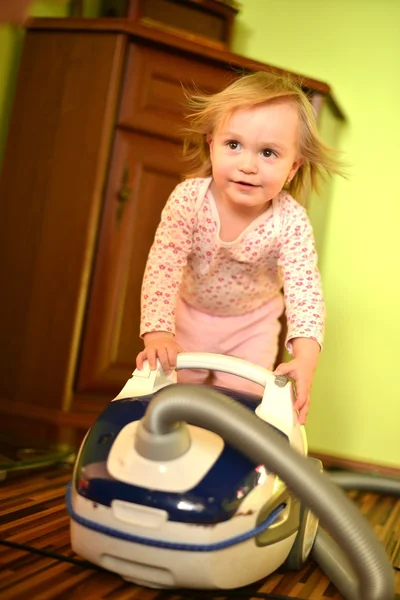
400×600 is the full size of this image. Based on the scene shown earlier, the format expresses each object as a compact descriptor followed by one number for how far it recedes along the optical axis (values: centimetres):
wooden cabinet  151
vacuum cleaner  59
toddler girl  95
